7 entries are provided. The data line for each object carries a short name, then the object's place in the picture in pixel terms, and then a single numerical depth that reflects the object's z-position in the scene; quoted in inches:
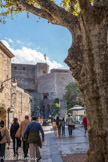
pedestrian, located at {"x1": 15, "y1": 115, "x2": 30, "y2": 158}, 277.4
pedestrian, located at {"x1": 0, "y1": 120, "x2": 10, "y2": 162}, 230.2
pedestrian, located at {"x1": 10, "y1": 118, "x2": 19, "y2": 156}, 298.2
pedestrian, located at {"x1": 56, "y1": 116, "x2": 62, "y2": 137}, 528.1
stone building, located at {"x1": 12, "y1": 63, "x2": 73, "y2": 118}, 2306.8
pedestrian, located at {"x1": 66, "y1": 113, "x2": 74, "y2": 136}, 507.8
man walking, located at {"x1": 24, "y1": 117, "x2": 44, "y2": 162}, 211.8
